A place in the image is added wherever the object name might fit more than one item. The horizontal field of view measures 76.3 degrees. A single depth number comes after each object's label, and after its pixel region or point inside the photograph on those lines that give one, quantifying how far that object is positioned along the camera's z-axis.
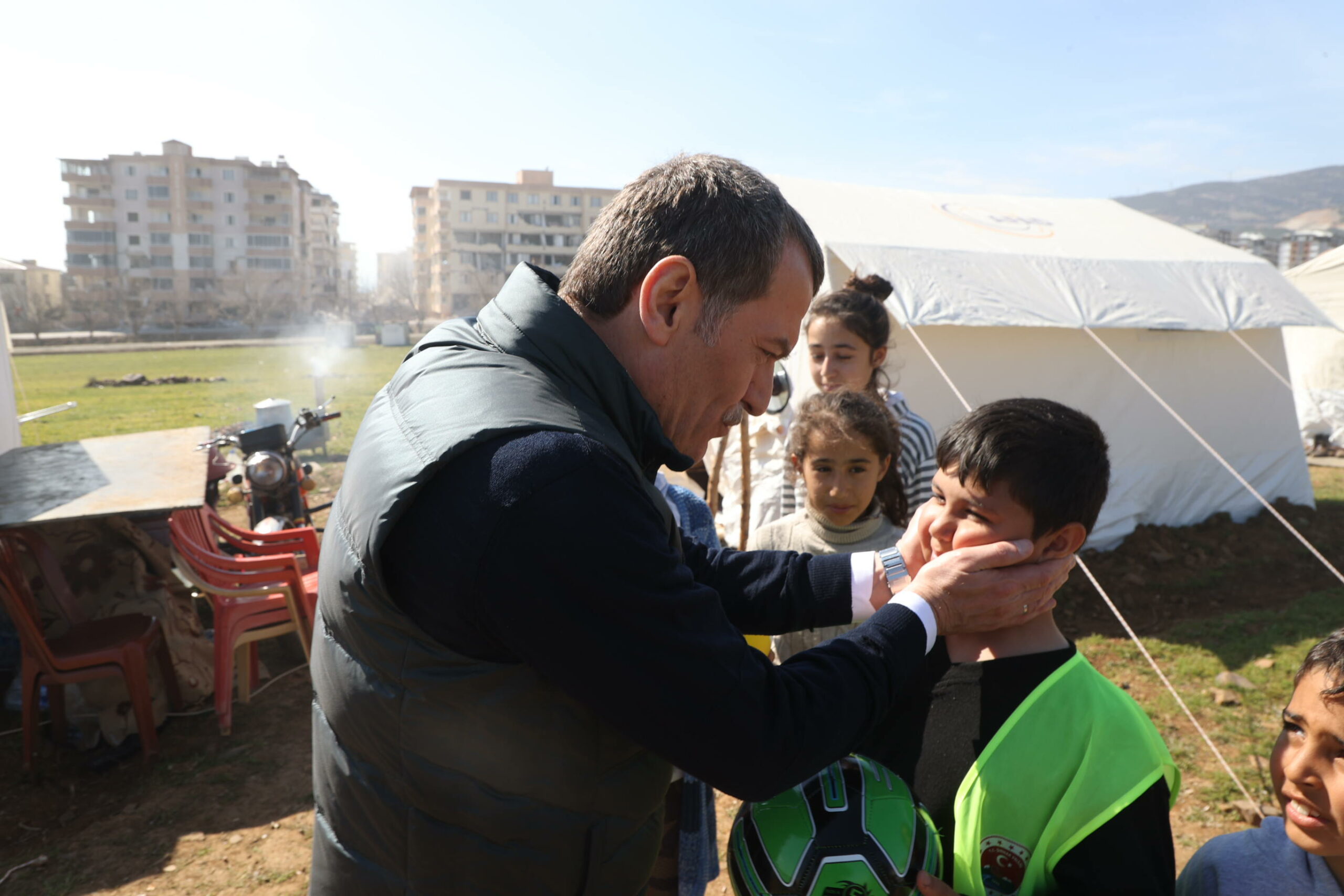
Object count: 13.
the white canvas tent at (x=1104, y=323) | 8.05
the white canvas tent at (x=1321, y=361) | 13.92
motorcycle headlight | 6.98
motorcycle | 6.99
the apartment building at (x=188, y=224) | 74.44
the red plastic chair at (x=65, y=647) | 4.26
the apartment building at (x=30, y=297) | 49.00
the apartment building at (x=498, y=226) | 90.31
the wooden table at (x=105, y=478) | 4.24
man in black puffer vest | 1.08
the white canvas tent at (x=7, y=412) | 7.82
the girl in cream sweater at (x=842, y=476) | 3.30
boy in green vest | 1.52
